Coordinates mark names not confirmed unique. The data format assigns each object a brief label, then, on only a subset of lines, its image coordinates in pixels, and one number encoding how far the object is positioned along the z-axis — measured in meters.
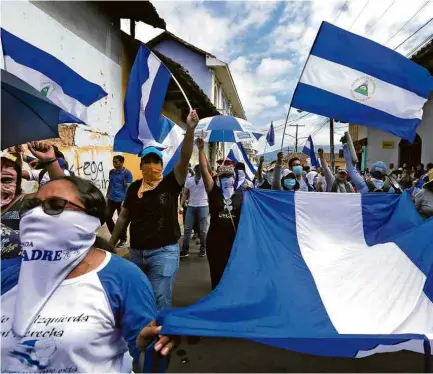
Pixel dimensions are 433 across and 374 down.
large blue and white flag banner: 2.33
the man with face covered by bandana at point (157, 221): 3.20
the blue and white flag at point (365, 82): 4.27
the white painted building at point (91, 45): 5.96
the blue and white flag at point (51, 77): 4.26
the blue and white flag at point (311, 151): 12.14
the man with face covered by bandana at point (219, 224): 4.48
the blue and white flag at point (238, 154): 10.52
